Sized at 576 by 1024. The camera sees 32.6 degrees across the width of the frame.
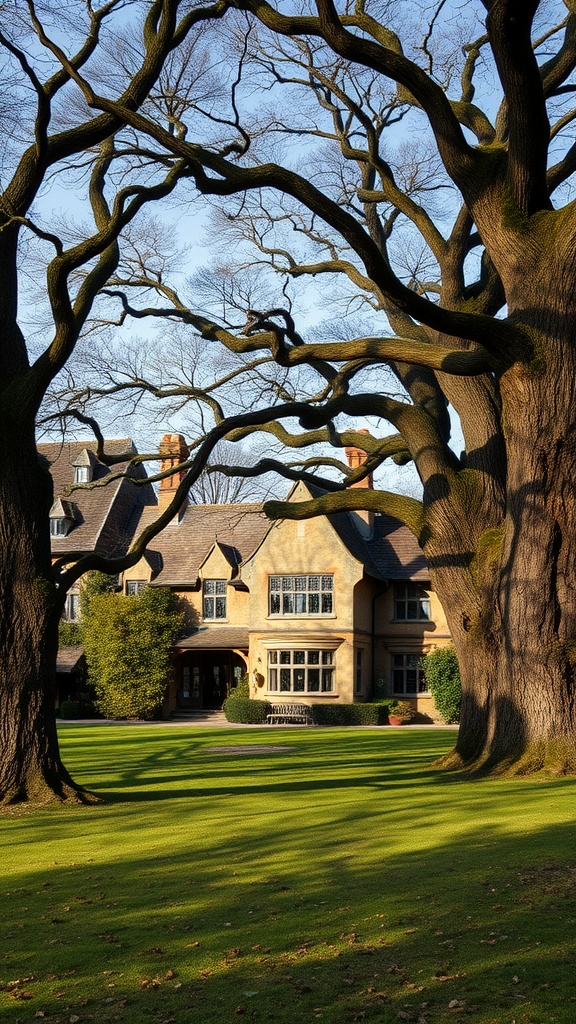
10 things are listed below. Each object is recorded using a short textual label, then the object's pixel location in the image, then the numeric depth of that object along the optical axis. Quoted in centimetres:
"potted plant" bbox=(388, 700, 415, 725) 3581
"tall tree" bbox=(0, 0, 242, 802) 1156
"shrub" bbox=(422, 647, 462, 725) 3553
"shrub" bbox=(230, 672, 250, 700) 3924
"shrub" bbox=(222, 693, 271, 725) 3547
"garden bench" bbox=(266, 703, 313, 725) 3572
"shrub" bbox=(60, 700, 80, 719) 3903
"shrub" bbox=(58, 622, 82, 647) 4212
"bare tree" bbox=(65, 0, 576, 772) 1212
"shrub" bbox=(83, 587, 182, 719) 3875
